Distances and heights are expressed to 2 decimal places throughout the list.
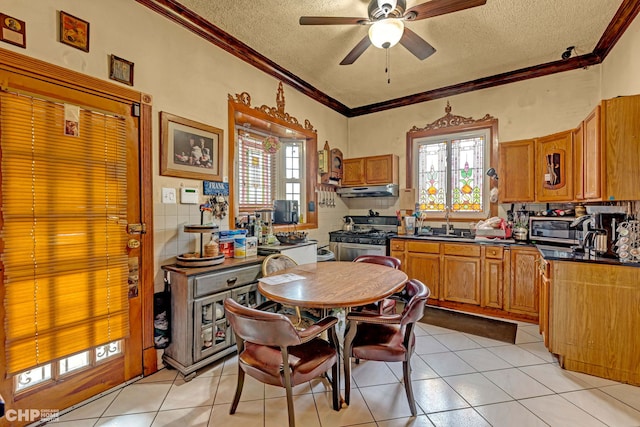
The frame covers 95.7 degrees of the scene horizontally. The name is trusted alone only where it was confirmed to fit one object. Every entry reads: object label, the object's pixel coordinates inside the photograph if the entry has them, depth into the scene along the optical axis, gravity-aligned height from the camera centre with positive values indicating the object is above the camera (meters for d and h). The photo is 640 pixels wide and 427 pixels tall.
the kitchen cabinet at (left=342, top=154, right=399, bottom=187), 4.56 +0.66
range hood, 4.42 +0.32
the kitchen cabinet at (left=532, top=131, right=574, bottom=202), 3.02 +0.47
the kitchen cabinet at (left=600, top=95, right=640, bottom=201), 2.18 +0.48
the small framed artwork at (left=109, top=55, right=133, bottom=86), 2.11 +1.06
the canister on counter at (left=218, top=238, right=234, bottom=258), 2.77 -0.34
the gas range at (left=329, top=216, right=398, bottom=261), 4.13 -0.39
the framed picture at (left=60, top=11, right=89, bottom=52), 1.88 +1.20
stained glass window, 4.07 +0.57
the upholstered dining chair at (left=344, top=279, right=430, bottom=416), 1.70 -0.84
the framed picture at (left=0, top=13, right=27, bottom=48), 1.66 +1.06
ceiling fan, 2.10 +1.45
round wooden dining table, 1.69 -0.51
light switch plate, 2.43 +0.14
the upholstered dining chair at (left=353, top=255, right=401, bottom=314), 2.48 -0.79
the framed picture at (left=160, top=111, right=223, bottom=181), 2.44 +0.57
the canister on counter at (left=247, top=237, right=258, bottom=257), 2.84 -0.35
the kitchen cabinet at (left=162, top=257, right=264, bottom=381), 2.21 -0.80
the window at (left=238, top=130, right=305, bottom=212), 3.62 +0.56
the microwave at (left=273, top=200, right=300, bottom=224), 3.90 +0.00
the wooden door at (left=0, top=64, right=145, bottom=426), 1.73 -0.93
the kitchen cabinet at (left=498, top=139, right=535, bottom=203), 3.44 +0.48
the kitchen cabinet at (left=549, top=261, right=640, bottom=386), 2.13 -0.84
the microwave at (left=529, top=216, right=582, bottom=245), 3.05 -0.22
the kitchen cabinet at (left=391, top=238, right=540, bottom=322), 3.26 -0.78
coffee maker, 2.40 -0.13
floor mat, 3.00 -1.28
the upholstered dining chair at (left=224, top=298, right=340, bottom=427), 1.42 -0.84
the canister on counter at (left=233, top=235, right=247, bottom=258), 2.79 -0.34
